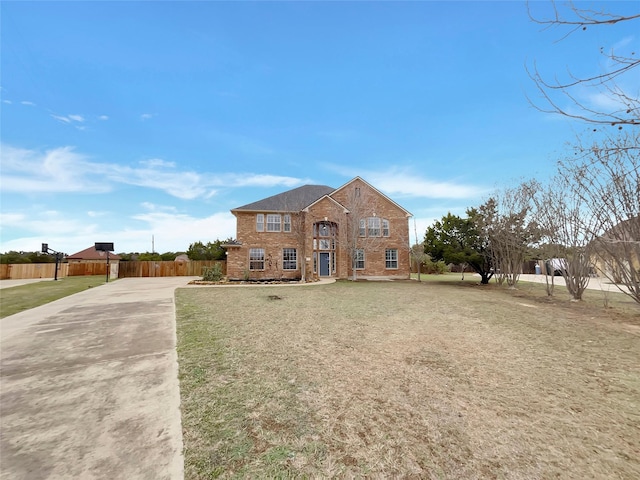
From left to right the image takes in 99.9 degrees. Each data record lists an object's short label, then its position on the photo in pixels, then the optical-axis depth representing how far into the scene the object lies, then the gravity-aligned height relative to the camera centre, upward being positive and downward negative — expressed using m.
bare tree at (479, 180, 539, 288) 15.11 +1.74
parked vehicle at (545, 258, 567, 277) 12.42 -0.32
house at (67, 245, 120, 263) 39.50 +0.96
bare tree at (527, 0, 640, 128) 2.18 +1.68
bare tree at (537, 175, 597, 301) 11.06 +1.05
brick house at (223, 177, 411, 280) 22.34 +1.98
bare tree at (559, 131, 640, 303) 8.44 +1.80
